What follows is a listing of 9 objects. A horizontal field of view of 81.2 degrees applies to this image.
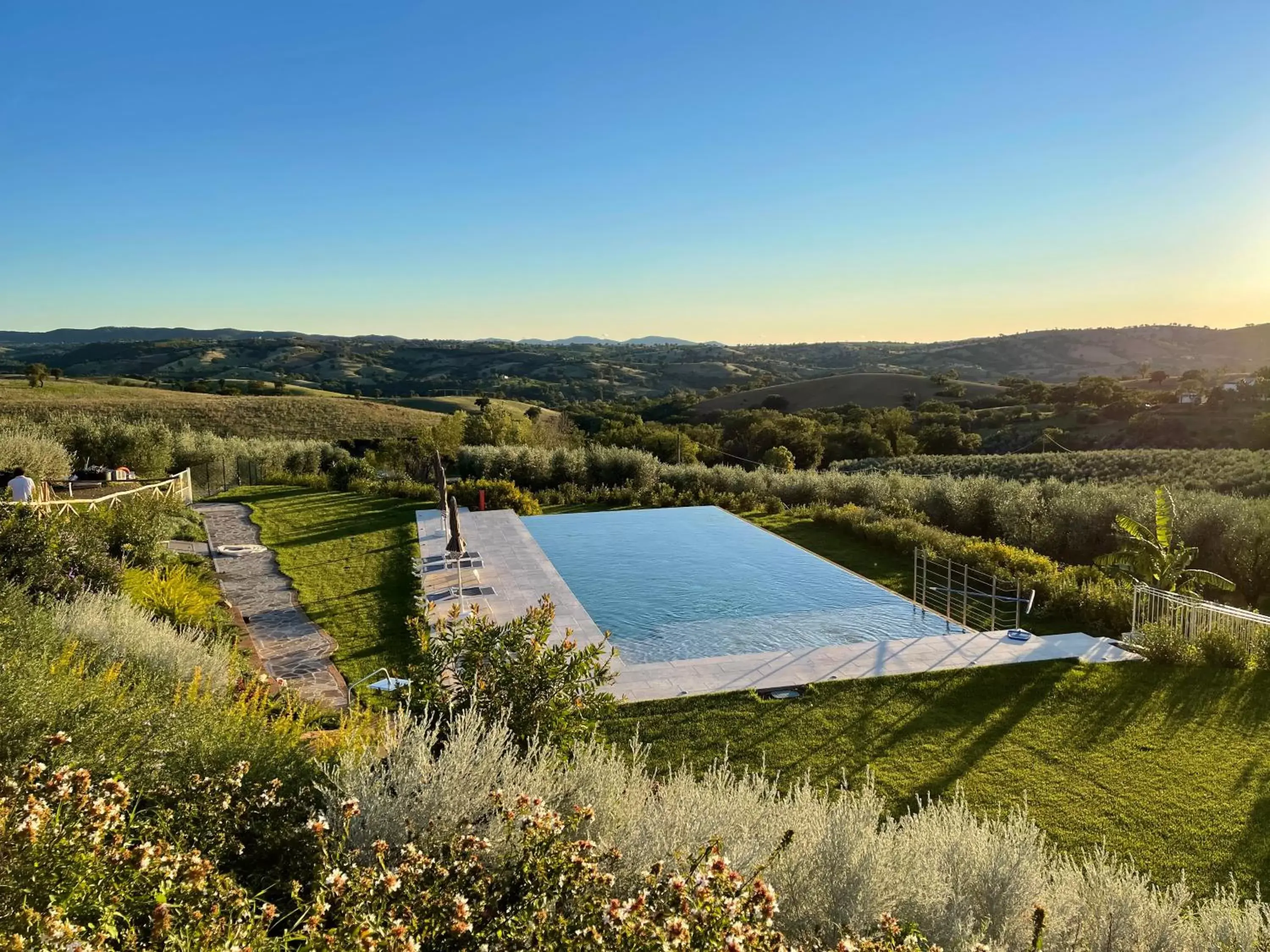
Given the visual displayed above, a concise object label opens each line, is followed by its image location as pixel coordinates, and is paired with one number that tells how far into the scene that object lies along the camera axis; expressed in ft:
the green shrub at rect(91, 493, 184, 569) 29.22
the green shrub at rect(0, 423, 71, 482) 45.93
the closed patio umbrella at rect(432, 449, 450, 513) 40.40
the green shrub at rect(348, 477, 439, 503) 59.06
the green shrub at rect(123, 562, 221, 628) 24.13
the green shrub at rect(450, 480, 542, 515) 56.65
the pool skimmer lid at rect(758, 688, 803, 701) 22.40
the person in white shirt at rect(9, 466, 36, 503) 33.86
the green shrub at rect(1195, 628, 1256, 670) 24.38
